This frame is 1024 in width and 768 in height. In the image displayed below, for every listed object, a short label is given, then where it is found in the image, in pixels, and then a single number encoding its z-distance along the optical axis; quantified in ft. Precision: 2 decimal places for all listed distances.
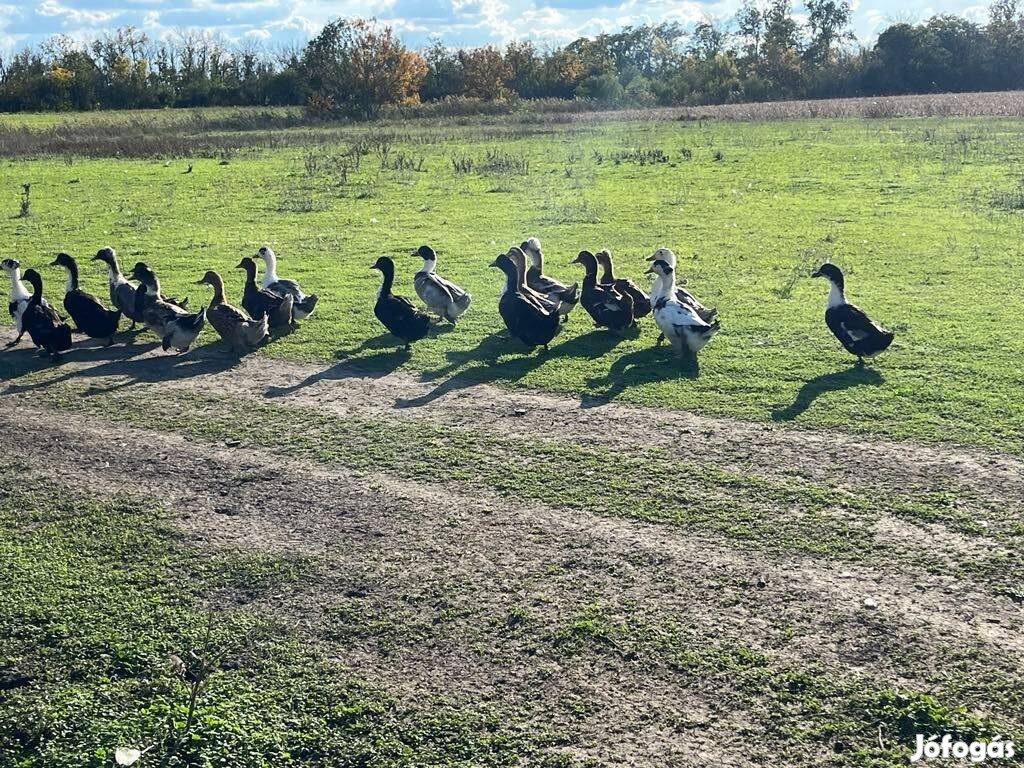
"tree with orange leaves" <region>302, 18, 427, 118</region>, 211.04
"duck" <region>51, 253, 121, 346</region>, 40.27
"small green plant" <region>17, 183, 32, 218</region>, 77.10
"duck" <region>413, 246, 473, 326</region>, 41.86
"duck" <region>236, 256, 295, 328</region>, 41.45
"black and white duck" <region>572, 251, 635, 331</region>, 38.86
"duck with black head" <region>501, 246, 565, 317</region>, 38.91
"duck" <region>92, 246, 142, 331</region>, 42.22
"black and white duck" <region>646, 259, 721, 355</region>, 35.09
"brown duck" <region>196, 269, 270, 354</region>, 38.47
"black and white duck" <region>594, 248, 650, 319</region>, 40.40
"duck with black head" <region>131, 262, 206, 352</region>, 38.34
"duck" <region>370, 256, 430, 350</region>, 38.70
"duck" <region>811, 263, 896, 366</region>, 34.24
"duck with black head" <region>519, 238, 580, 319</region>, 41.63
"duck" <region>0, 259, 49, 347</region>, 40.55
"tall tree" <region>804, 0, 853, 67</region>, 304.71
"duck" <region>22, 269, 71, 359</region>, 37.88
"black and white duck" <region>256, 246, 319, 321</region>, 43.04
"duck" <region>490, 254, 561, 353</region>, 37.04
